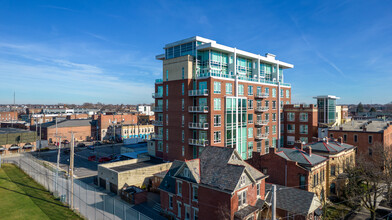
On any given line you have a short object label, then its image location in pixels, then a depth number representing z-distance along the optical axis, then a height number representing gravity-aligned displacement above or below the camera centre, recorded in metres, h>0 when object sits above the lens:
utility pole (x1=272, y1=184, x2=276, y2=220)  11.89 -4.76
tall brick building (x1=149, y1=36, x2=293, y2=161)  41.09 +1.67
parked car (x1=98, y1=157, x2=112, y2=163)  55.39 -12.05
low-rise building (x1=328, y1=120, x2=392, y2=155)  45.85 -5.05
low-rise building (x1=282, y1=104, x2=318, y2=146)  55.44 -3.36
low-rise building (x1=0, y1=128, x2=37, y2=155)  65.12 -9.50
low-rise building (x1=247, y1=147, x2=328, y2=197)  29.41 -7.75
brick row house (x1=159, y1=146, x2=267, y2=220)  22.69 -8.43
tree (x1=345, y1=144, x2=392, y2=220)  28.53 -8.75
